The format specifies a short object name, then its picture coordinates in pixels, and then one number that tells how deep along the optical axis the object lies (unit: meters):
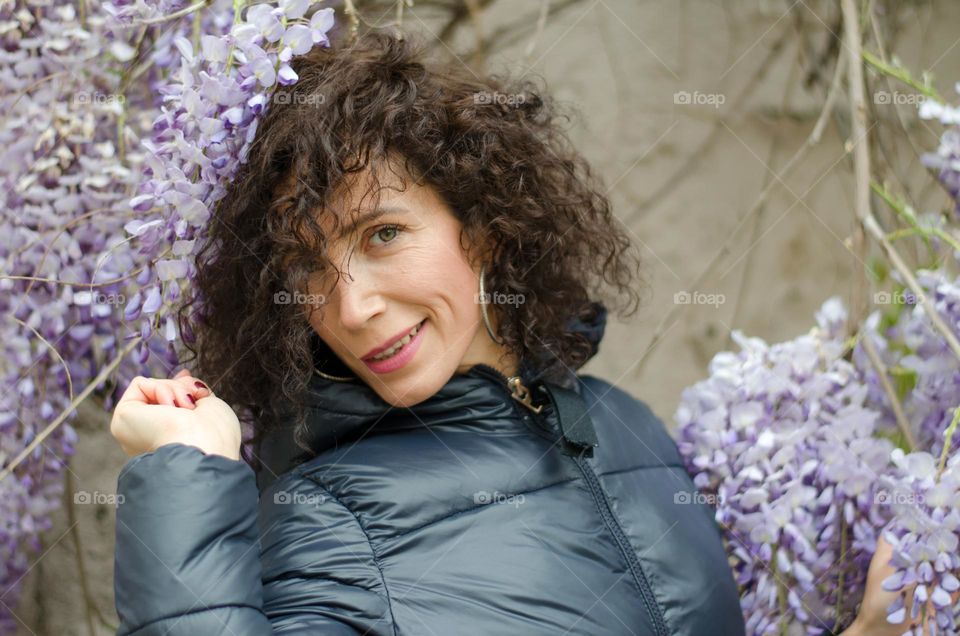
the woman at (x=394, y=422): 1.05
